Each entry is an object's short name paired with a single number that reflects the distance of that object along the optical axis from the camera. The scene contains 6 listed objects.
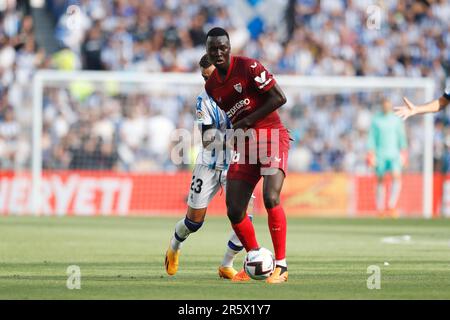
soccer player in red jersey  10.86
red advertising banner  25.73
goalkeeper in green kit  25.27
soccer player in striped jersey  11.75
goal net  26.06
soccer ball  10.65
